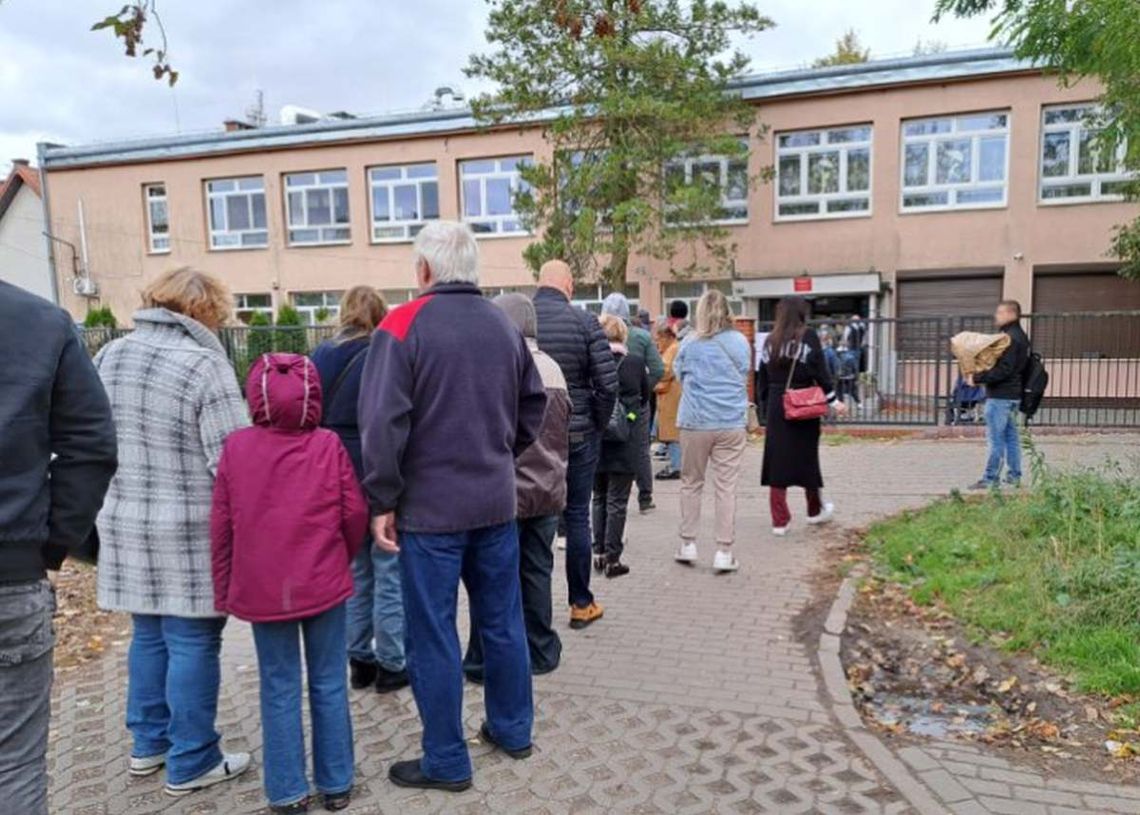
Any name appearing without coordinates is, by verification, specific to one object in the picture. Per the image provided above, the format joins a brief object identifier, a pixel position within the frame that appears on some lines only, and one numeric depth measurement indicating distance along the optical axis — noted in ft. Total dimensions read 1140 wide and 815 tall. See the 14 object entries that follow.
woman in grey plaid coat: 10.48
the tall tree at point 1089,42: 19.40
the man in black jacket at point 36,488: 6.98
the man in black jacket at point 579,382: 15.42
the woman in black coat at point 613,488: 19.65
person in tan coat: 30.68
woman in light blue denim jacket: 19.90
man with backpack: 27.55
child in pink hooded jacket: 9.91
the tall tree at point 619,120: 58.03
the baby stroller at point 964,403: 43.78
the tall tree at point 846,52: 106.34
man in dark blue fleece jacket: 10.44
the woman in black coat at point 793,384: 22.65
